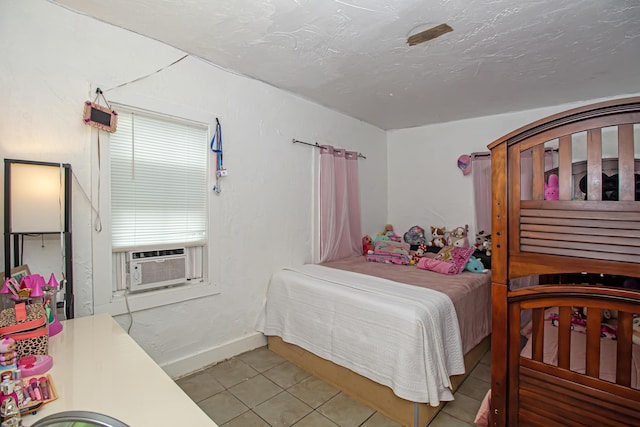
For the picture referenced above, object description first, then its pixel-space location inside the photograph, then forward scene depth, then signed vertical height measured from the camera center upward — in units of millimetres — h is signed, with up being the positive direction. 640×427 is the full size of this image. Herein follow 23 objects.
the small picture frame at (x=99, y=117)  1871 +590
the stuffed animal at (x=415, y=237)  3986 -393
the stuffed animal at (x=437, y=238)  3818 -389
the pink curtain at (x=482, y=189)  3543 +216
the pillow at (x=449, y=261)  2920 -540
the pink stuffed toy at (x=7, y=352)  1022 -483
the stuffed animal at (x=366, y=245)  3842 -472
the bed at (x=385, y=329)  1828 -874
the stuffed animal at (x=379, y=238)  3940 -395
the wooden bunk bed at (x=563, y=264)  1147 -241
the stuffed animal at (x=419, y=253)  3404 -536
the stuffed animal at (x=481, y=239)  3490 -374
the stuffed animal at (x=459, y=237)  3613 -369
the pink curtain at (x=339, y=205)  3383 +39
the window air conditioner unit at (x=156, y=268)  2137 -434
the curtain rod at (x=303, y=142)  3129 +699
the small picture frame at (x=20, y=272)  1442 -301
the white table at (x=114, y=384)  878 -596
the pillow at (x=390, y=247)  3449 -464
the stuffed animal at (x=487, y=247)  3365 -448
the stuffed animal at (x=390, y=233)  4070 -353
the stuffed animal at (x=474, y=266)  2953 -576
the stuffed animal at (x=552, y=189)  1404 +85
